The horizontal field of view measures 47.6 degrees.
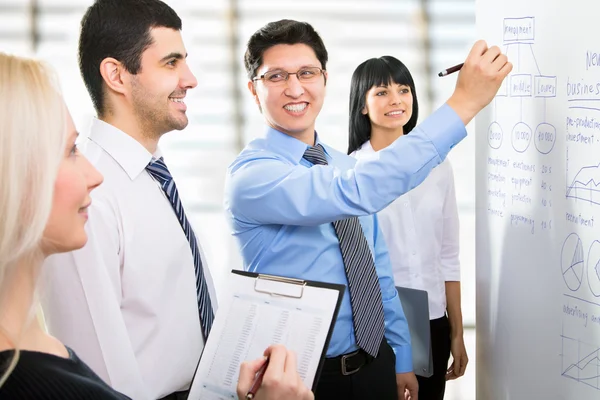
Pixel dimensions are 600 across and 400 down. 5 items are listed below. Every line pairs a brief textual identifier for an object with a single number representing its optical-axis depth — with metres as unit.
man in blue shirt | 1.59
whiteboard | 1.58
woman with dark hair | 2.51
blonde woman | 0.91
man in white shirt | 1.40
